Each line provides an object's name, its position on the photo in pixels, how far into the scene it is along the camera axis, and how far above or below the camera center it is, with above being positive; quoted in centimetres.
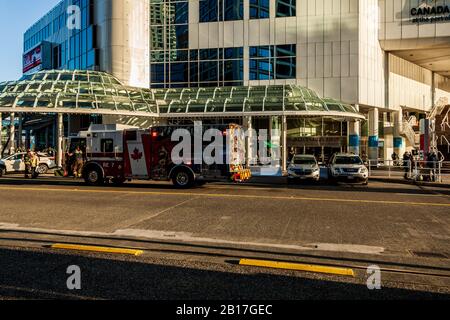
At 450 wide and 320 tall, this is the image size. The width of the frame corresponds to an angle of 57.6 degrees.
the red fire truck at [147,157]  1695 +6
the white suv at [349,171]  1988 -69
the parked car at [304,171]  2055 -69
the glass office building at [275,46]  3647 +1039
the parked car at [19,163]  2546 -28
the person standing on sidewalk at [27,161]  2314 -11
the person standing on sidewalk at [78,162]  1905 -15
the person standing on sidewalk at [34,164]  2297 -28
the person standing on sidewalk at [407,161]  2391 -26
